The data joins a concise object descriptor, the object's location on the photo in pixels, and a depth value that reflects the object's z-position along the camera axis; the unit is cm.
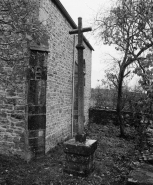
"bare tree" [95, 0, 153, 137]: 734
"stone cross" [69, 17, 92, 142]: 485
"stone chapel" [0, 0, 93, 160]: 573
